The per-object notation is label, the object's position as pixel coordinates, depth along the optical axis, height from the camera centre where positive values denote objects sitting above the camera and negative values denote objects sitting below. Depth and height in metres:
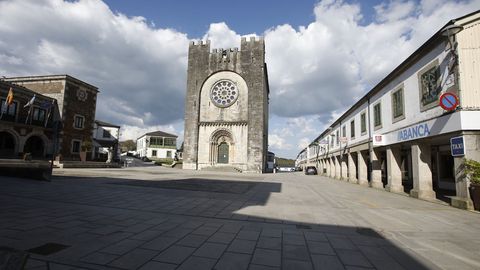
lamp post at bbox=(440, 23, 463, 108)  9.91 +4.84
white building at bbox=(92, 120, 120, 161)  44.54 +4.30
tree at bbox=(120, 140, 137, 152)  101.38 +5.84
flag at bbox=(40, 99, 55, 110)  30.14 +6.27
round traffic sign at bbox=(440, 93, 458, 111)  9.87 +2.53
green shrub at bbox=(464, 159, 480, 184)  9.03 -0.09
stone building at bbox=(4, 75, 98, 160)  32.31 +7.19
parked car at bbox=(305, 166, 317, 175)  41.47 -1.15
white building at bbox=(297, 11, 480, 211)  9.72 +2.56
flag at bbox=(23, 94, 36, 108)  27.53 +5.93
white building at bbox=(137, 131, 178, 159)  72.88 +4.38
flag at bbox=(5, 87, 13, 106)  25.59 +5.86
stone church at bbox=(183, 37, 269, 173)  36.41 +7.88
